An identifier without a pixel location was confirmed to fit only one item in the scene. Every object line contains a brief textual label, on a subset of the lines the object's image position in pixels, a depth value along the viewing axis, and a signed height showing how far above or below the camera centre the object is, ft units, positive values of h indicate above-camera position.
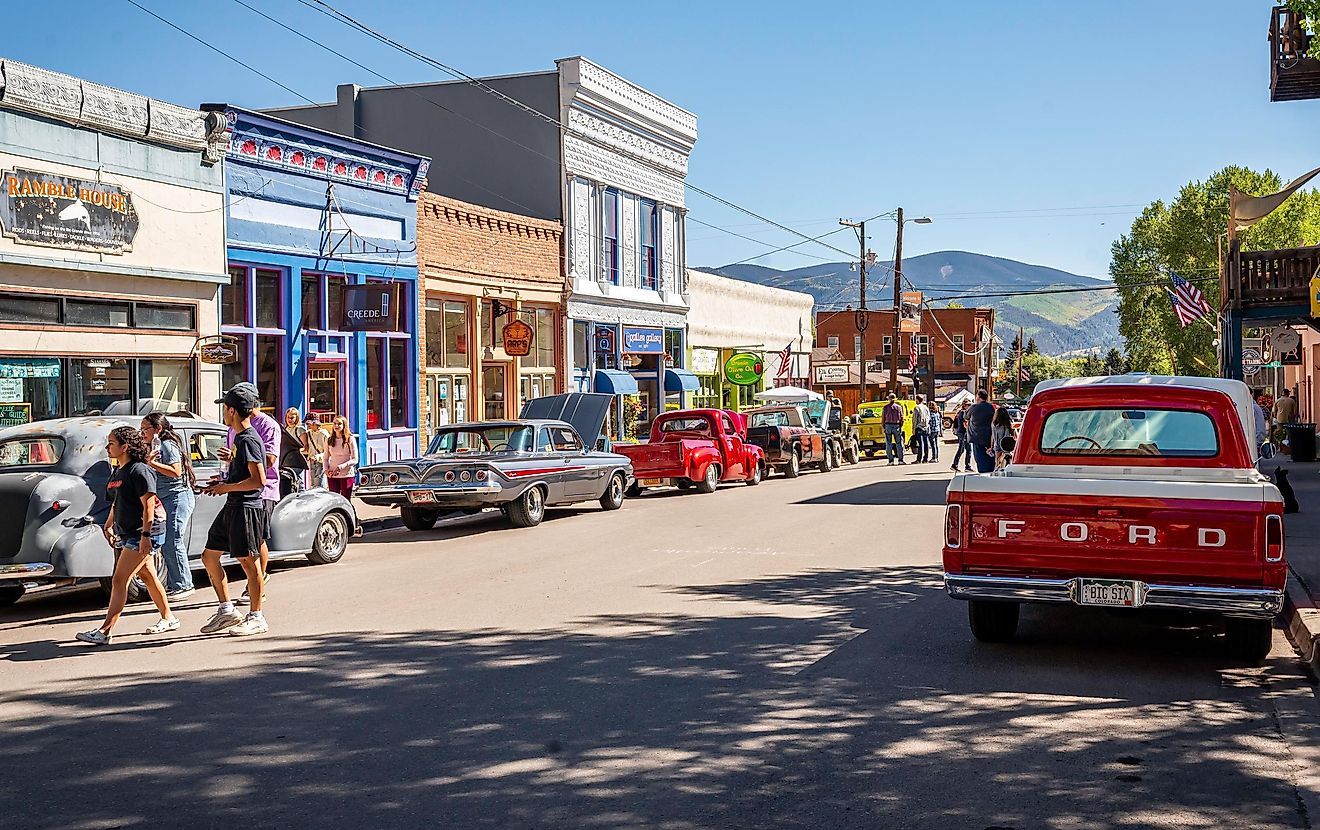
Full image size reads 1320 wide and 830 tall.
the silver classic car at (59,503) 35.96 -2.60
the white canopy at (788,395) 137.59 +0.93
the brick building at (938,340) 325.79 +16.08
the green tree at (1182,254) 218.59 +26.77
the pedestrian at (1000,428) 75.34 -1.46
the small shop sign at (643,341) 122.01 +6.00
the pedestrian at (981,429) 78.59 -1.57
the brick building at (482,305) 93.30 +7.68
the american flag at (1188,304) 116.06 +8.53
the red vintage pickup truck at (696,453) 81.56 -3.06
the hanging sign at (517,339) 97.66 +4.97
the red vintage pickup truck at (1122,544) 26.66 -2.96
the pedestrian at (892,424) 122.83 -1.93
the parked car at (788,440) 102.63 -2.79
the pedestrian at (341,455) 61.93 -2.22
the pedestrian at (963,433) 96.93 -2.38
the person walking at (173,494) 35.45 -2.30
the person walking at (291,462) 48.04 -1.97
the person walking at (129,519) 31.45 -2.60
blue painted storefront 75.46 +8.01
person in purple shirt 38.29 -1.29
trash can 104.68 -3.31
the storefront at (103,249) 59.88 +7.84
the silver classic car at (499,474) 59.16 -3.16
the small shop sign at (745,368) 142.31 +3.91
